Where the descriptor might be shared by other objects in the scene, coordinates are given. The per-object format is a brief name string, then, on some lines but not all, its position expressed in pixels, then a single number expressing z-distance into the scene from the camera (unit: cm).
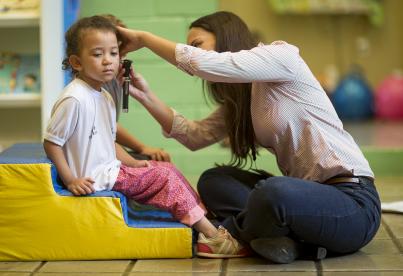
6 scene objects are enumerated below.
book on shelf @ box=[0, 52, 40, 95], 692
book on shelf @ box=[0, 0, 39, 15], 675
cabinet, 664
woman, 409
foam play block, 432
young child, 432
